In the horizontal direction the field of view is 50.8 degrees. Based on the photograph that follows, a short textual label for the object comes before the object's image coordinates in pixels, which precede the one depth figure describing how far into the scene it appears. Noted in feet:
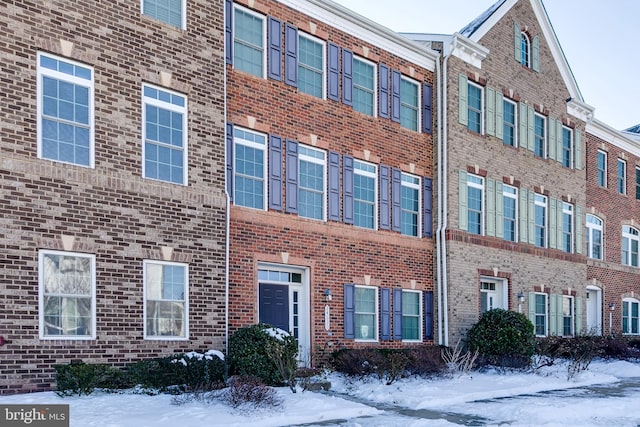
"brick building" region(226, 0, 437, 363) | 52.75
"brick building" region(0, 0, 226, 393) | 38.14
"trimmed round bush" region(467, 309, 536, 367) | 62.39
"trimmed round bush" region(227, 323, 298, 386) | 44.96
